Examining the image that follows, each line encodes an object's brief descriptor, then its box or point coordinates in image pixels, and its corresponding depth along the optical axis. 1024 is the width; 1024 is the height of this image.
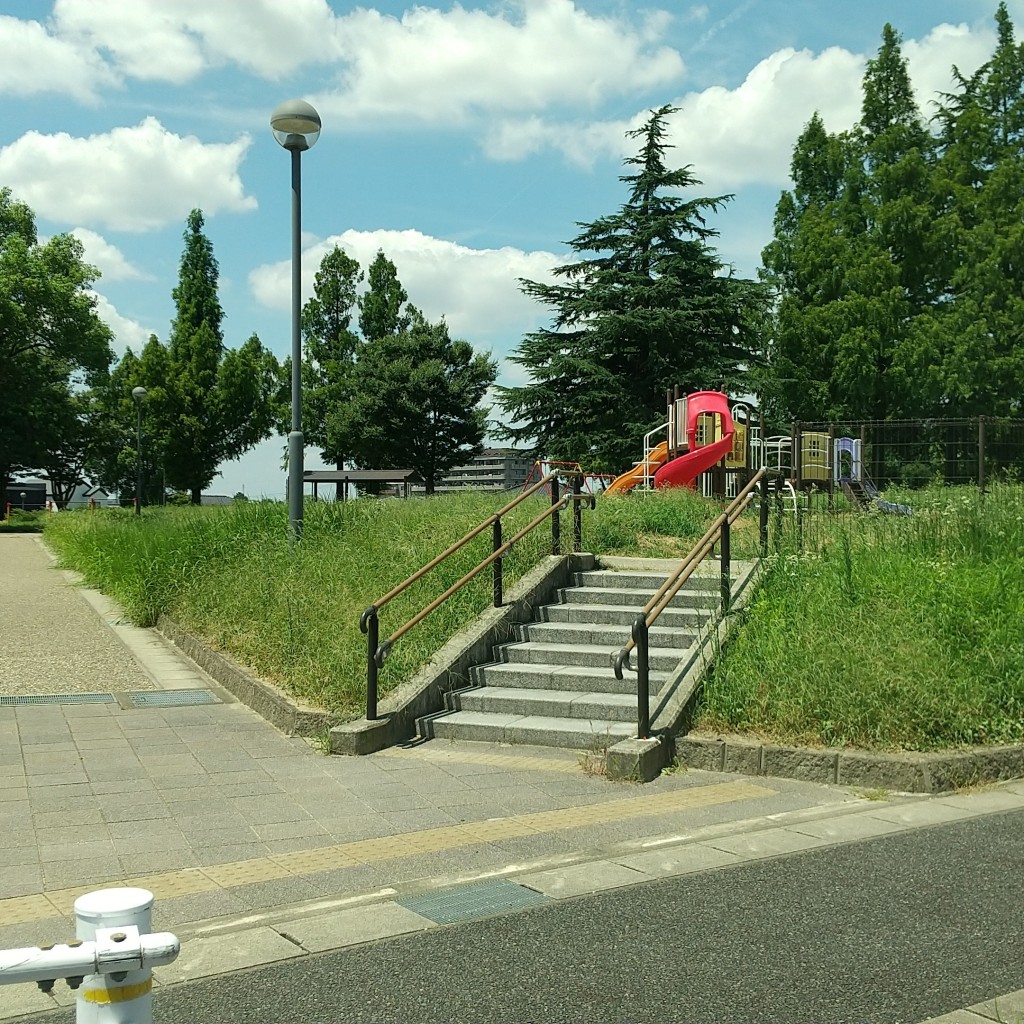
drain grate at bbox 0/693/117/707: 9.86
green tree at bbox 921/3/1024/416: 33.69
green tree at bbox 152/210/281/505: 53.47
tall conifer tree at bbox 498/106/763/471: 34.53
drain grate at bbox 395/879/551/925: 4.80
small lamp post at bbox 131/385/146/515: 31.96
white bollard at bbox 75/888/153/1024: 2.14
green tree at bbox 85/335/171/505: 53.56
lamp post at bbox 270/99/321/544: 11.73
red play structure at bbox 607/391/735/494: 20.80
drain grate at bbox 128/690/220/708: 9.99
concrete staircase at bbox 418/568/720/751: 8.41
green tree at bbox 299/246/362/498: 56.03
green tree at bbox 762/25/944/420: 35.25
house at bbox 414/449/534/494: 37.91
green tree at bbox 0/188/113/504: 51.06
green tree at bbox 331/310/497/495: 52.75
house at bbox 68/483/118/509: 67.19
